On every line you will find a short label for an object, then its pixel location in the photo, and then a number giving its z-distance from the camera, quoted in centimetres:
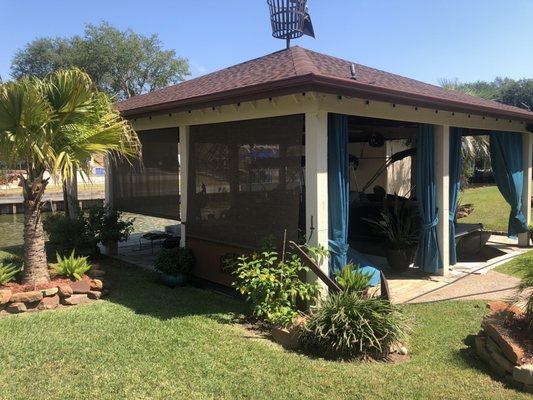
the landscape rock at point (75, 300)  623
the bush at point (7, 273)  623
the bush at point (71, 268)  664
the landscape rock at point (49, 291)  610
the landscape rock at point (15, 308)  589
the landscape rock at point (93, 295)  649
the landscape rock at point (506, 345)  384
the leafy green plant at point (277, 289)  509
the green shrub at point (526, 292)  415
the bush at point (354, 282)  518
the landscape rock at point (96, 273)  717
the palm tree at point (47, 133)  566
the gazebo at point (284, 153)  556
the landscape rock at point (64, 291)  620
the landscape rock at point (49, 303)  602
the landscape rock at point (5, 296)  578
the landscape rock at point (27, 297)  589
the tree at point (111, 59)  4022
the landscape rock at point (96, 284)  661
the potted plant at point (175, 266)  718
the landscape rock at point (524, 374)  374
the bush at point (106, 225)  890
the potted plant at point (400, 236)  793
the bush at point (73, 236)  866
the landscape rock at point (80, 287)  638
